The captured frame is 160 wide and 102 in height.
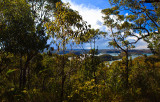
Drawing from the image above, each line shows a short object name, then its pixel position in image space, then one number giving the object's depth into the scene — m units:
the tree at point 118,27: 8.46
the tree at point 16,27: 4.95
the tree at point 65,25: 2.93
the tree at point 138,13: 7.45
